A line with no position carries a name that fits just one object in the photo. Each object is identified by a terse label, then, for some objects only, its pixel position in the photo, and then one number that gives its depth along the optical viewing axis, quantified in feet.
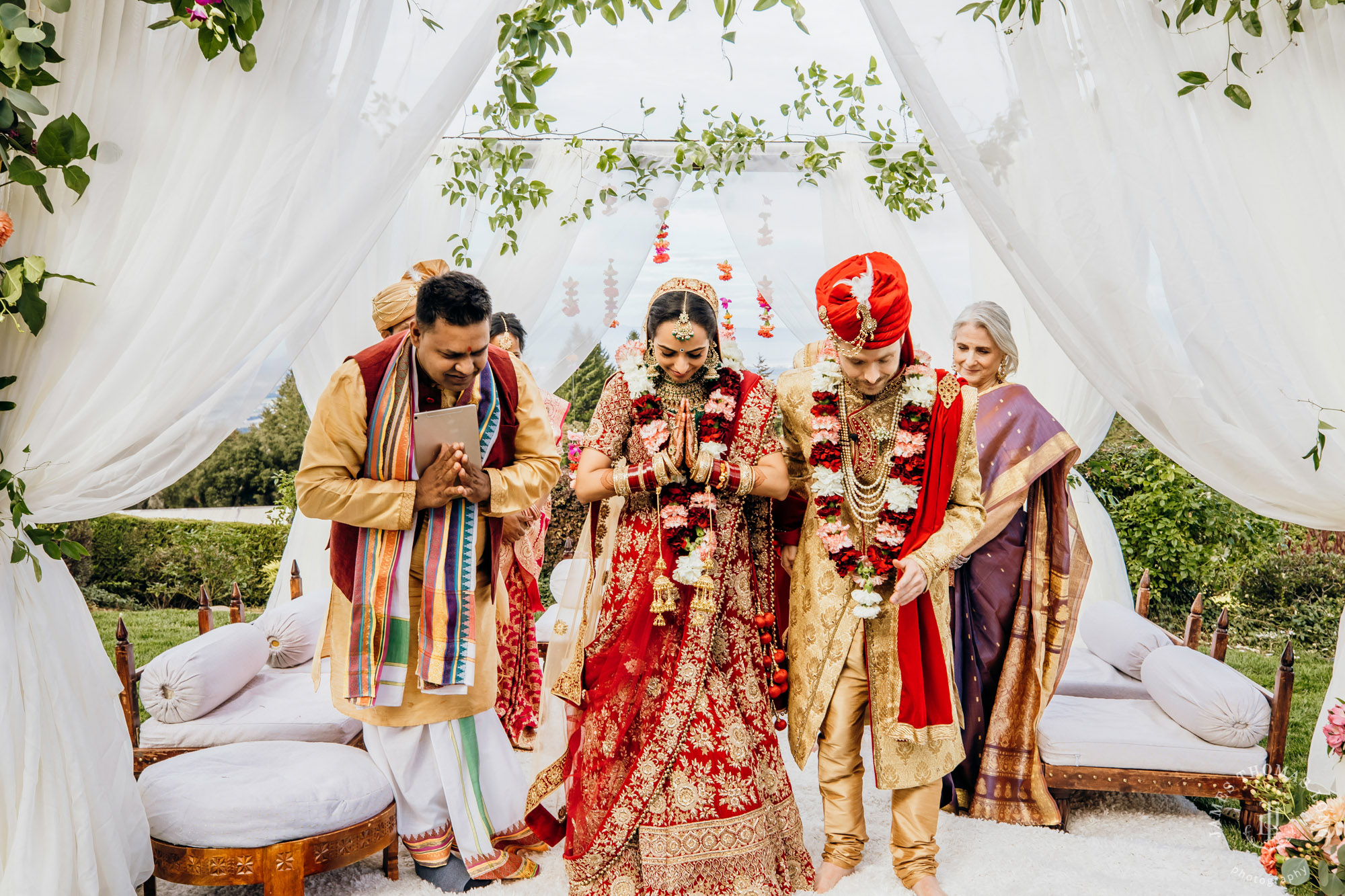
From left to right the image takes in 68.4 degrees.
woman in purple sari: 11.82
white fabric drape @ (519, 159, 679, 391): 18.75
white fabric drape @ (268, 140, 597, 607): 17.35
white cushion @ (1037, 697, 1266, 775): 11.51
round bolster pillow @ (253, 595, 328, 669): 13.58
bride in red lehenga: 9.52
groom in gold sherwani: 9.59
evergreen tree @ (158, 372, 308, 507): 27.53
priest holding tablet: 9.22
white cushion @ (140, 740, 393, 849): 8.78
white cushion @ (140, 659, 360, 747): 11.29
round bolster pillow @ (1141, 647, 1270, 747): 11.50
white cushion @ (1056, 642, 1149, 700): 13.41
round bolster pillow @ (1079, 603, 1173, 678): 13.58
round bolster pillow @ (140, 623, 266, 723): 11.32
